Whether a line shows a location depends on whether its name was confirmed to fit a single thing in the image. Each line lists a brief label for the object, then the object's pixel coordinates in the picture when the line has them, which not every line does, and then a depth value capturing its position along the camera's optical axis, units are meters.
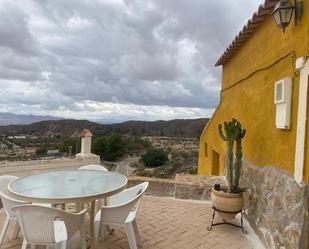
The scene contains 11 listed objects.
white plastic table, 2.84
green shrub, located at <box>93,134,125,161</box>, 27.48
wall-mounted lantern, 2.69
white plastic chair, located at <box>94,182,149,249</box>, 3.05
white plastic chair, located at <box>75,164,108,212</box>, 4.10
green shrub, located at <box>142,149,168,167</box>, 27.56
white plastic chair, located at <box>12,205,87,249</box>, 2.50
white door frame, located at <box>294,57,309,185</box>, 2.56
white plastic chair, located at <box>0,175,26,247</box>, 3.07
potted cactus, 3.89
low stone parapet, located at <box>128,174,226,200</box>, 5.47
